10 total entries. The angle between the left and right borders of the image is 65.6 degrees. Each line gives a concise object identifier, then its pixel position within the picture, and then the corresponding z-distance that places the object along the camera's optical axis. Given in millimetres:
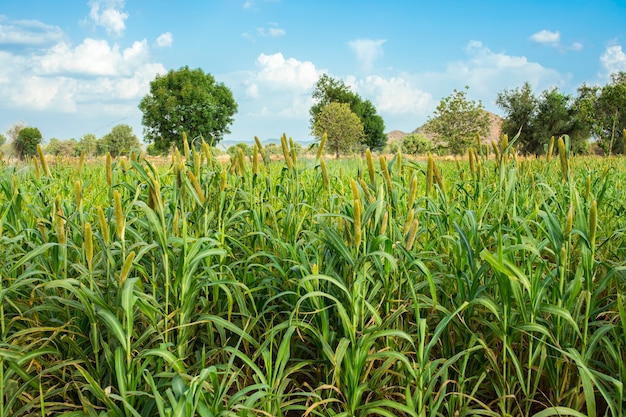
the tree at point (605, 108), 34312
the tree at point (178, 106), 46312
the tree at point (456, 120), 40281
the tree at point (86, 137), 62156
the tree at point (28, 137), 53912
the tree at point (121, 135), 60262
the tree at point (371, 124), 62706
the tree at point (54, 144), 58091
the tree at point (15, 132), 54516
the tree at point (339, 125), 44875
